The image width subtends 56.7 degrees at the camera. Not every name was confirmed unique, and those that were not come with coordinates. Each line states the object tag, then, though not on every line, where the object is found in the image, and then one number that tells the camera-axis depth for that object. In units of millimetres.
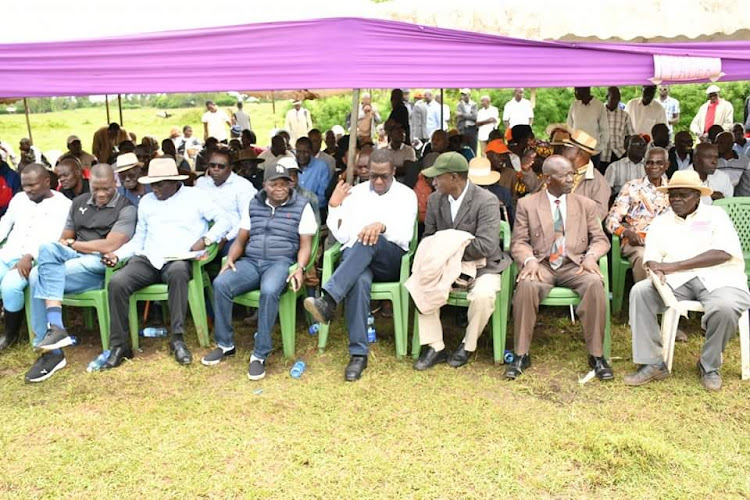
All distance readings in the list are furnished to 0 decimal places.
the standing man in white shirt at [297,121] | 14109
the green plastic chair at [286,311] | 4676
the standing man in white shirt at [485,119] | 14836
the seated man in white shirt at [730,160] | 6348
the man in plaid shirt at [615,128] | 8594
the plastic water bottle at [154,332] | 5012
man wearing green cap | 4398
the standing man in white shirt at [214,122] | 16297
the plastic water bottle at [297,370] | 4402
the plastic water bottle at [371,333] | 4918
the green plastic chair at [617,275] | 5191
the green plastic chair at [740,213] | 5074
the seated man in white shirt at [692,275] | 4098
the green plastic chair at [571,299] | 4363
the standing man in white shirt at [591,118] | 8547
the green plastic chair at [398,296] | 4570
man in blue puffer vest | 4586
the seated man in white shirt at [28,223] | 4918
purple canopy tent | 4387
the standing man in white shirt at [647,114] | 9008
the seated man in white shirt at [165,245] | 4637
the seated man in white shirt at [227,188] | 5500
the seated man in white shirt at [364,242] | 4426
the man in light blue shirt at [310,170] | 6828
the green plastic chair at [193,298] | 4785
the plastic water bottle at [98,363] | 4559
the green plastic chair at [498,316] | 4492
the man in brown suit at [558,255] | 4281
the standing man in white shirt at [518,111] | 14648
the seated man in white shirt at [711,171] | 5812
